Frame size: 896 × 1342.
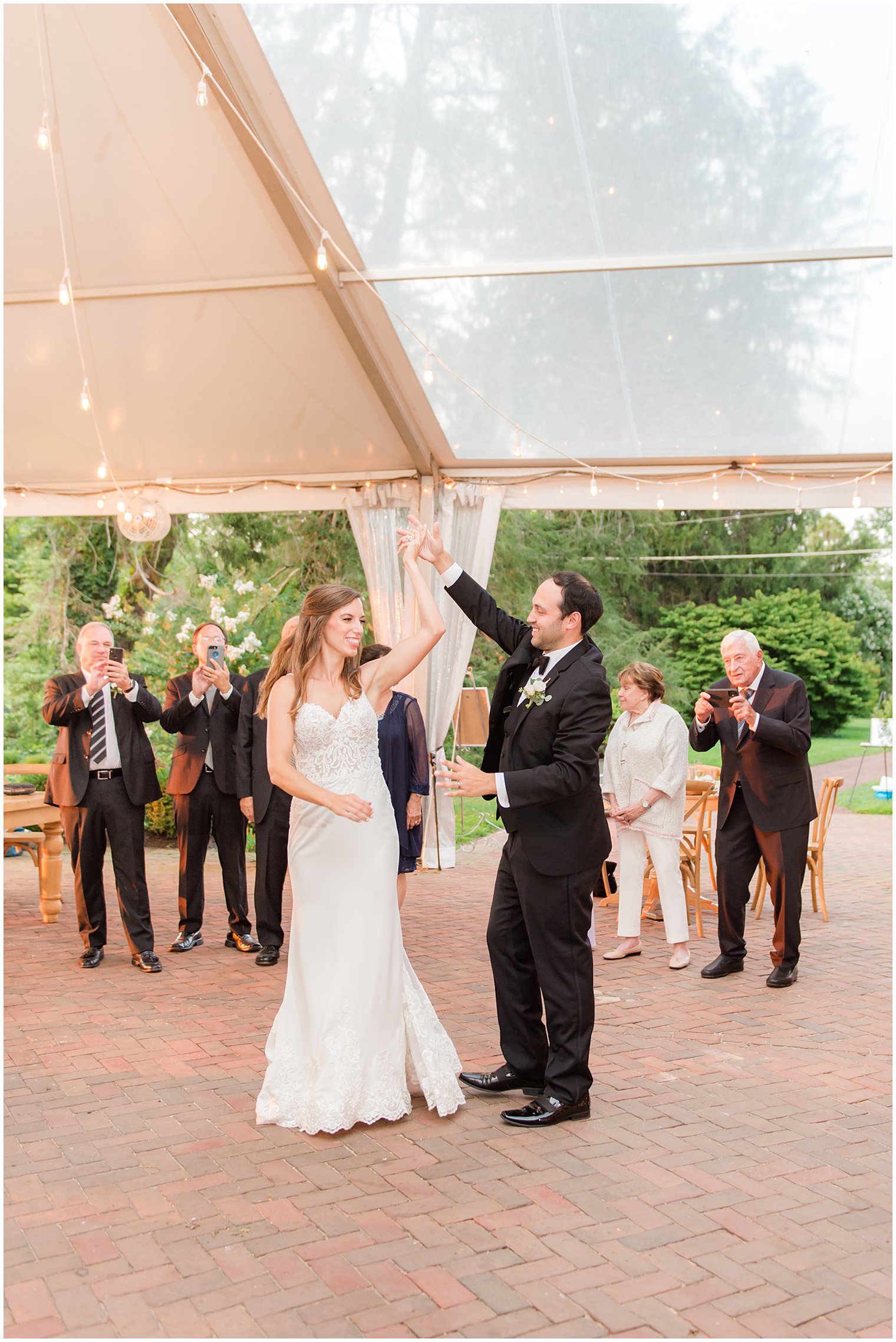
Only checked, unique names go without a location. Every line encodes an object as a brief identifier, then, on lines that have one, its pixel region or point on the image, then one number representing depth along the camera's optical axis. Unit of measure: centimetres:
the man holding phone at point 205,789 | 636
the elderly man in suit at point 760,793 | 570
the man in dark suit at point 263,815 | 618
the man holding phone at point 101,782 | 591
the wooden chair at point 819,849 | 768
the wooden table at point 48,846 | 711
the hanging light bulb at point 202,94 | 520
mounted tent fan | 912
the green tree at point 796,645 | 2098
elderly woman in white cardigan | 617
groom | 373
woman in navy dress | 584
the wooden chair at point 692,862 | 741
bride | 371
